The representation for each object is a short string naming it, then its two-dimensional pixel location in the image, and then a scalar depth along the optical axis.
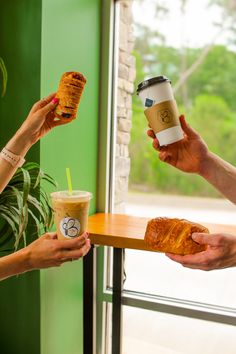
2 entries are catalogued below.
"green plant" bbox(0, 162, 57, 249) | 1.39
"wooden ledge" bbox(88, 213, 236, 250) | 1.71
